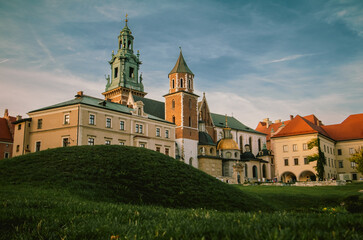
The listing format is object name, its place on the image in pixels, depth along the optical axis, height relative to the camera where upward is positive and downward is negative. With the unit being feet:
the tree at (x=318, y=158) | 184.03 +12.50
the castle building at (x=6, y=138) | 192.54 +26.39
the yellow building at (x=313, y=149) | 198.80 +20.85
